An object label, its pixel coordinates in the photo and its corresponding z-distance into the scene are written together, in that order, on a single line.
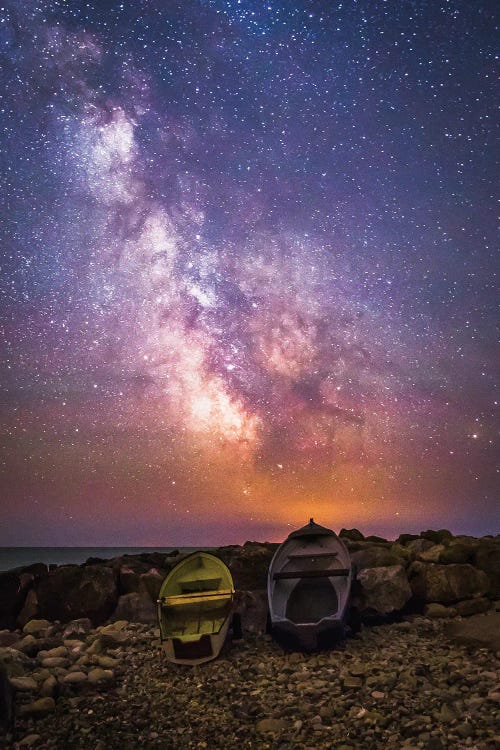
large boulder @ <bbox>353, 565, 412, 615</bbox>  12.71
